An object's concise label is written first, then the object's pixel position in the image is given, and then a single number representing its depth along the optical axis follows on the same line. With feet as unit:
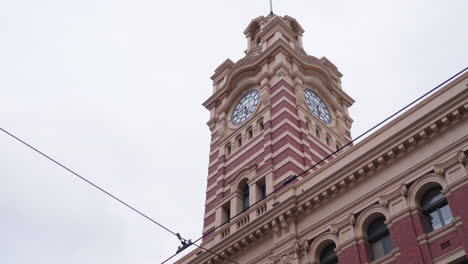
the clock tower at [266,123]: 118.32
